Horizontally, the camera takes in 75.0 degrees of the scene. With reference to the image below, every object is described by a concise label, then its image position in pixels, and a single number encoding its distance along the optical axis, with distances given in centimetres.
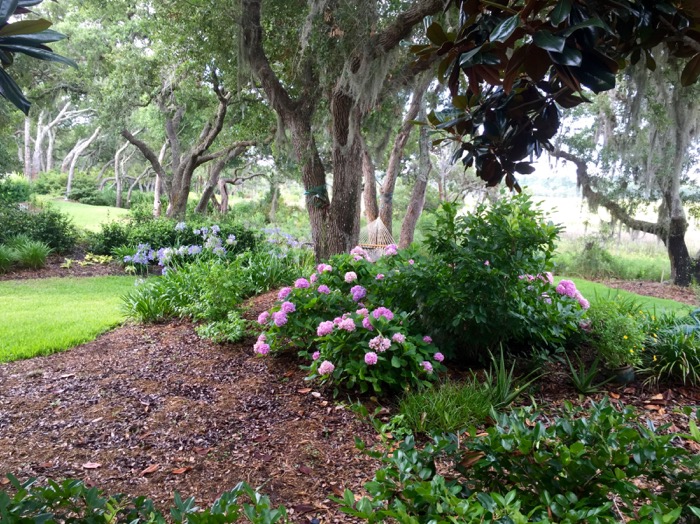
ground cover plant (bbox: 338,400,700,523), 101
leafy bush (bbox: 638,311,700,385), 279
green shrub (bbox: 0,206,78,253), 860
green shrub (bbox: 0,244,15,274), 744
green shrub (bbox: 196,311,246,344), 342
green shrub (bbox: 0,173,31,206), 930
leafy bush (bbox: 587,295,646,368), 272
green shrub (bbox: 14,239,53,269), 767
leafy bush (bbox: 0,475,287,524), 95
